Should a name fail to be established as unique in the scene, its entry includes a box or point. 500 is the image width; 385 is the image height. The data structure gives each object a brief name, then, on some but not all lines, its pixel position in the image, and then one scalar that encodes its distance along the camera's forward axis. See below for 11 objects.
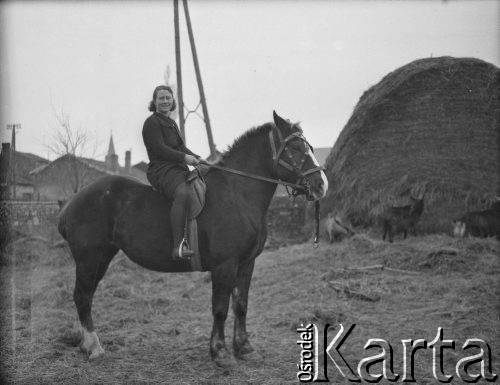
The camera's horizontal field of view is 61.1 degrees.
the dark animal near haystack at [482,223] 10.21
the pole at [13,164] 11.79
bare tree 13.50
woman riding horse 4.35
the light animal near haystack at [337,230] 11.55
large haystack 10.96
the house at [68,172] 15.78
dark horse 4.44
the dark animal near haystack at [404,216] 10.84
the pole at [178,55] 11.45
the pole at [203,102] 11.83
